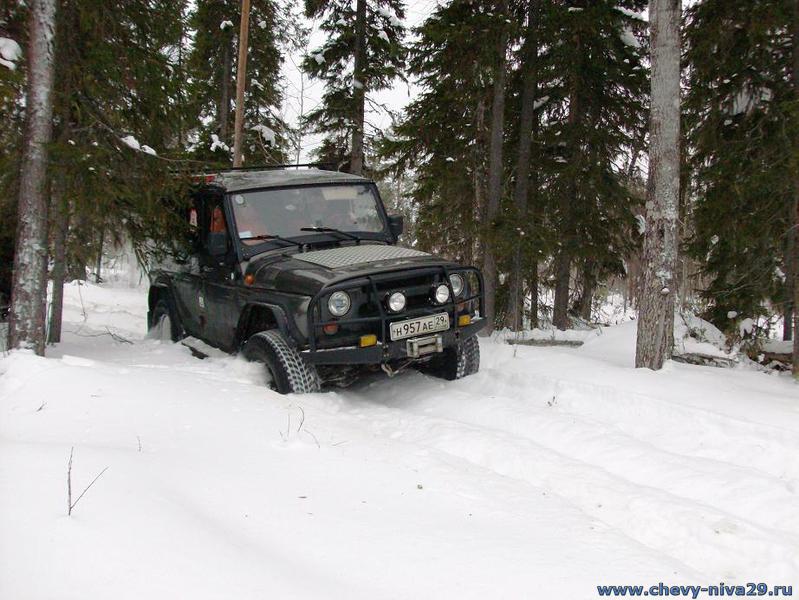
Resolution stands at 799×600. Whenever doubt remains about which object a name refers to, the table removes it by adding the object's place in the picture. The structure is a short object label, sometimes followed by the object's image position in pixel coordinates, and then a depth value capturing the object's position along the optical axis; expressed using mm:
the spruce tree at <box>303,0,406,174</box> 15781
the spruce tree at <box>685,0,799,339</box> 8578
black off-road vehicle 5289
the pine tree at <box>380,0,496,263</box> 11734
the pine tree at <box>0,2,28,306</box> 5992
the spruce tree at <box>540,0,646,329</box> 13297
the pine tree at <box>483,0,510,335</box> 12258
